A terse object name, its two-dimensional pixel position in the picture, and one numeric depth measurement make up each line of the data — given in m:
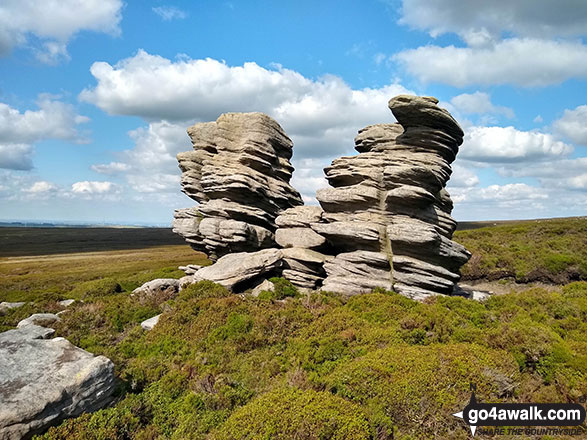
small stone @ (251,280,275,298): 26.31
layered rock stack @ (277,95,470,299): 25.50
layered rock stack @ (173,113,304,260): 31.88
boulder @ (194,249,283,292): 27.30
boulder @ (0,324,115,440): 9.63
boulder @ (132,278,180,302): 27.86
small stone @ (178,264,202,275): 36.17
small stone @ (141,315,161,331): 21.59
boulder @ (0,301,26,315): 27.11
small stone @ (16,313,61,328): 21.72
